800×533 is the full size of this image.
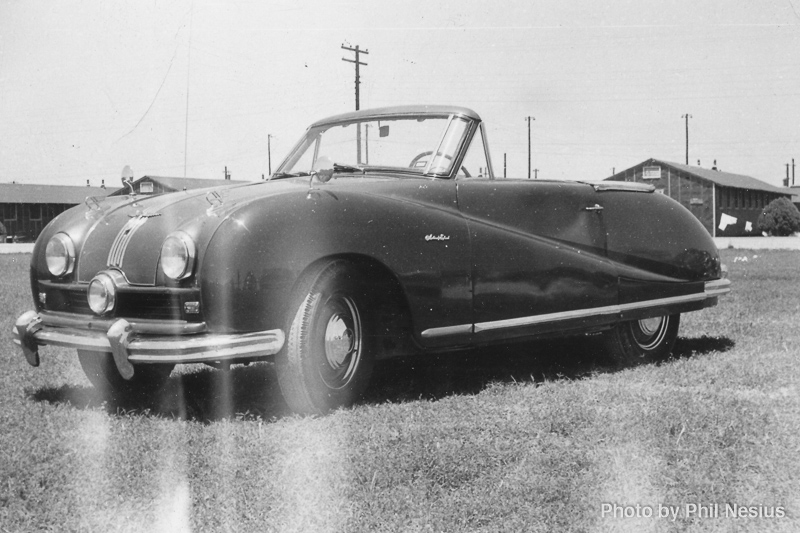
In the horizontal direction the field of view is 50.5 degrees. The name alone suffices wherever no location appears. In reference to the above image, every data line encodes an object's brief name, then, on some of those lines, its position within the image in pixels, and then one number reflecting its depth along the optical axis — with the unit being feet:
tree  160.15
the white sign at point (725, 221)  172.19
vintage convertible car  12.09
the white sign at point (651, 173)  179.22
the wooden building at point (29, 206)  184.04
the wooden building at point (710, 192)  171.01
